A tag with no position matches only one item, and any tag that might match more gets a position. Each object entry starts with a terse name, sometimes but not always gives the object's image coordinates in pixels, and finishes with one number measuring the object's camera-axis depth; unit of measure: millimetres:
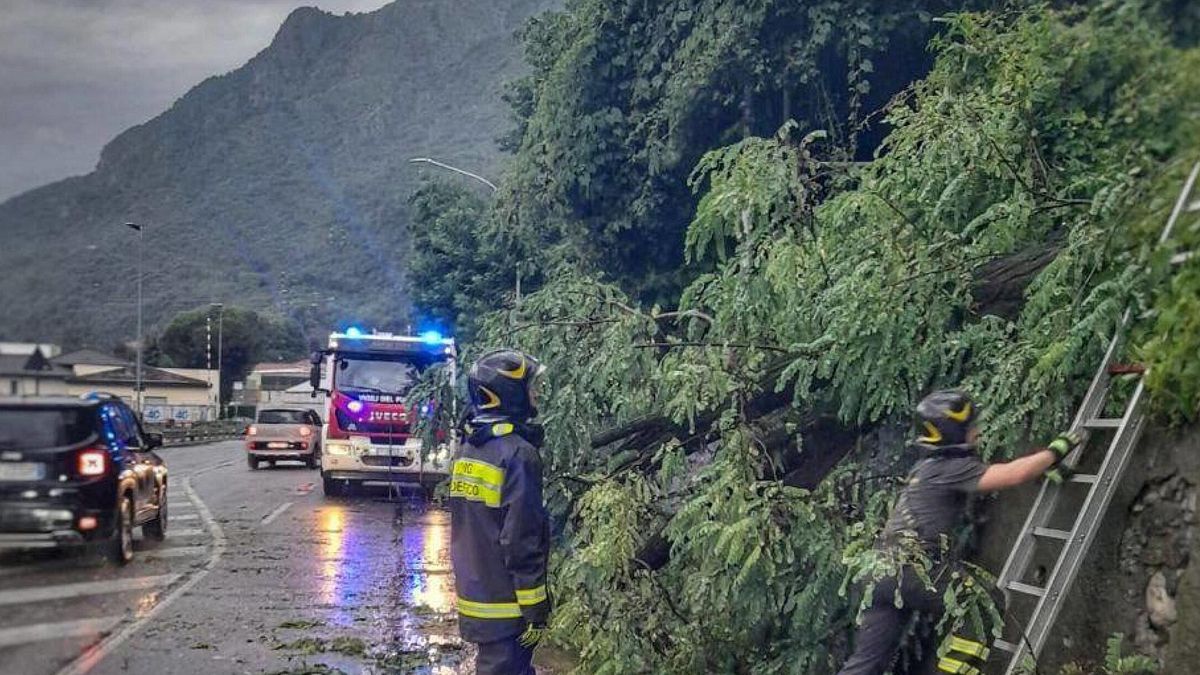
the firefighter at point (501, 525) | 5223
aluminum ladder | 4695
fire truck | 19750
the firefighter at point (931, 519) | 5082
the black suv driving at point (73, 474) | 8844
